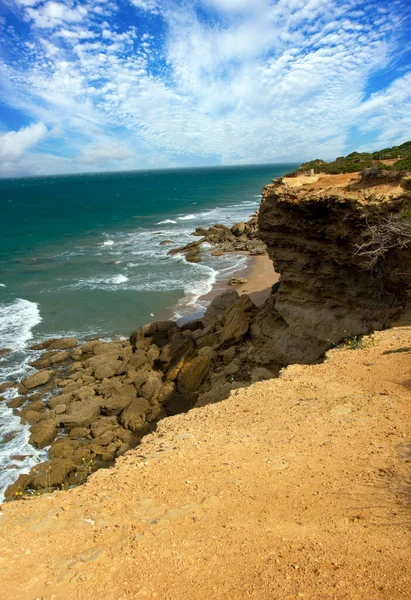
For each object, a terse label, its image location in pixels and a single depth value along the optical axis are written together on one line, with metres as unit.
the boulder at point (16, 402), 19.22
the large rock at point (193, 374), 18.28
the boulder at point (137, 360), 21.08
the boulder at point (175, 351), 20.12
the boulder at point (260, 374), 14.98
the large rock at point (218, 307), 22.86
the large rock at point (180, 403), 17.30
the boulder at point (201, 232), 54.36
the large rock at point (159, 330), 23.17
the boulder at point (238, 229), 51.06
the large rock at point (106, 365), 20.98
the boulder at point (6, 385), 20.62
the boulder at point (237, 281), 32.88
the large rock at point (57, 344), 24.78
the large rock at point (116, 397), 18.23
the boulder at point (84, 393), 19.28
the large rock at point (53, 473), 14.21
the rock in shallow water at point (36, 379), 20.84
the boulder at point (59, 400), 18.95
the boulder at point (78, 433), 16.97
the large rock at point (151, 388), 18.27
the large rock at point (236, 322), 19.42
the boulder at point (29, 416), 18.02
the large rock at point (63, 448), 15.80
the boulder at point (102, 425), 16.91
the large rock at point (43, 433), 16.63
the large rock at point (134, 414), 17.11
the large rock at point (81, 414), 17.50
